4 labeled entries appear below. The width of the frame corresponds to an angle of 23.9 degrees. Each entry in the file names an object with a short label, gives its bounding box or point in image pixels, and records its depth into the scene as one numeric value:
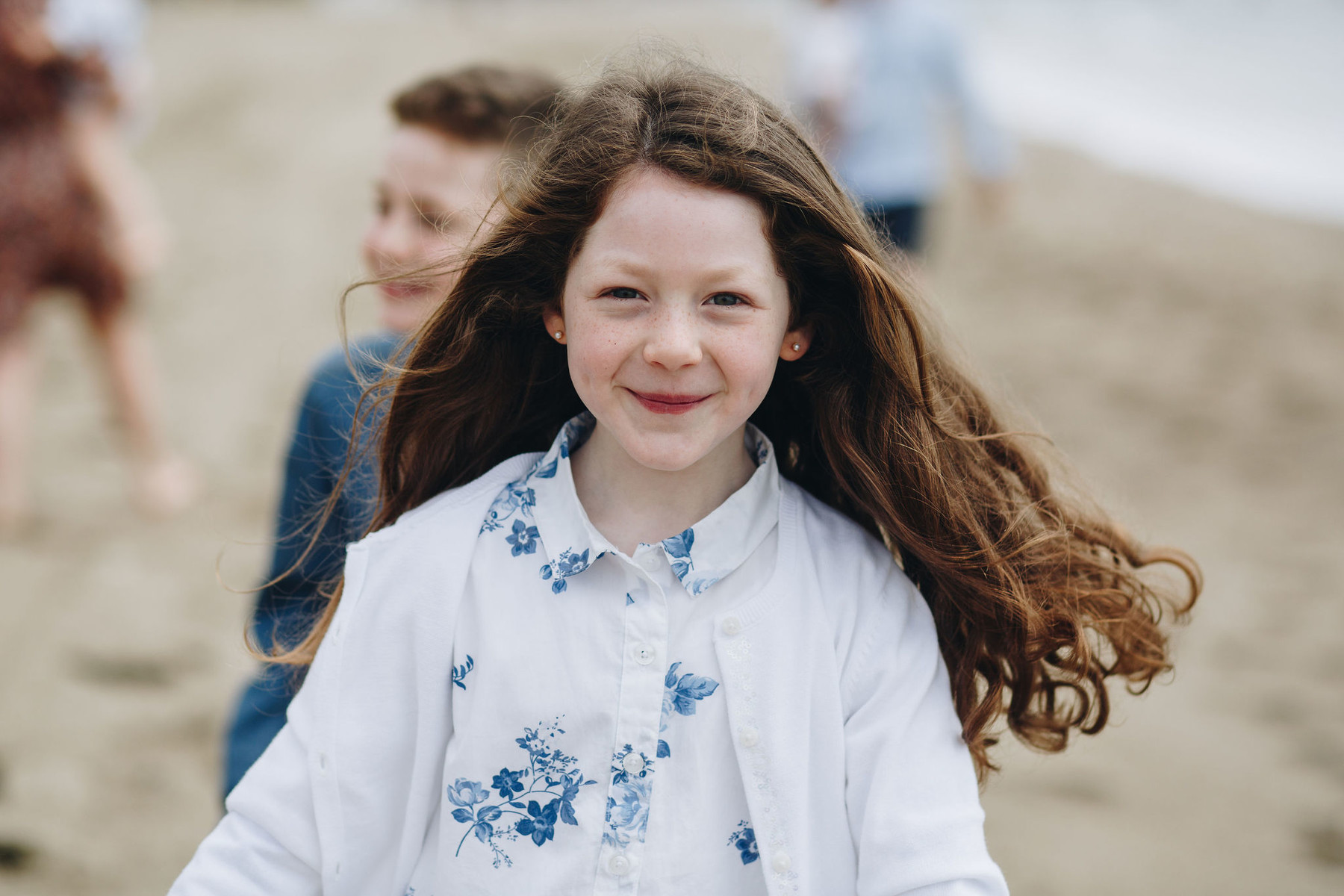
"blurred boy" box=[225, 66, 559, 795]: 1.97
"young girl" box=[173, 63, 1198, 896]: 1.72
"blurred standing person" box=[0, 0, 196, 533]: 3.79
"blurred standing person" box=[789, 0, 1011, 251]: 3.96
